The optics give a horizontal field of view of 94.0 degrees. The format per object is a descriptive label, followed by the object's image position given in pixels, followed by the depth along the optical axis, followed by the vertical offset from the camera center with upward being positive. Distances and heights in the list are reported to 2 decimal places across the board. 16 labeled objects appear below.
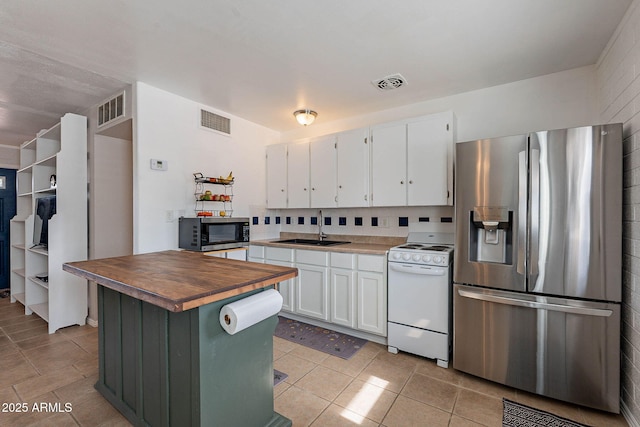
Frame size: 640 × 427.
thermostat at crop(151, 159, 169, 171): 2.85 +0.45
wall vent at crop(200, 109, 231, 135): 3.31 +1.03
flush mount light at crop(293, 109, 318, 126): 3.39 +1.09
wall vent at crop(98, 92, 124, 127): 2.92 +1.04
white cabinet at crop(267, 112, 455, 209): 2.81 +0.48
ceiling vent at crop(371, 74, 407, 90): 2.64 +1.18
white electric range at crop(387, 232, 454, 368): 2.42 -0.76
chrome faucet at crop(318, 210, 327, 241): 3.89 -0.26
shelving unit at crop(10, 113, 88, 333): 3.08 -0.17
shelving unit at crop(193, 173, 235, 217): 3.20 +0.17
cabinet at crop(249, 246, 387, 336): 2.79 -0.78
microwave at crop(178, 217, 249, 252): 2.87 -0.22
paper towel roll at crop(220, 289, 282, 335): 1.29 -0.45
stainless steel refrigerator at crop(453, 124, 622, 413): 1.80 -0.35
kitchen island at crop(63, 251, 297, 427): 1.31 -0.67
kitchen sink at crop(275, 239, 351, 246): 3.53 -0.38
